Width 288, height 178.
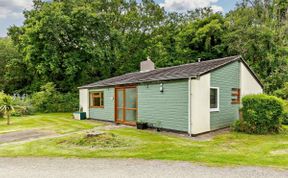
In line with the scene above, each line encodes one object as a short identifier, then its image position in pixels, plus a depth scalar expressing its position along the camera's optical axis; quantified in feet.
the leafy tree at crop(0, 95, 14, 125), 41.95
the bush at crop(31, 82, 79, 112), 63.62
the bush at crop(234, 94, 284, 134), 29.68
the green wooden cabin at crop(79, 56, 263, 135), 29.43
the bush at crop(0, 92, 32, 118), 56.24
